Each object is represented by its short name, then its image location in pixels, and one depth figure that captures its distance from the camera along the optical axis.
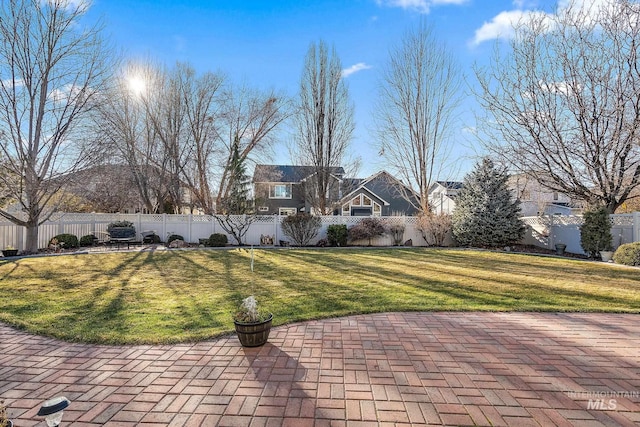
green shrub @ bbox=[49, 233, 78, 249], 12.60
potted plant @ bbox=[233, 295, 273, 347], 3.42
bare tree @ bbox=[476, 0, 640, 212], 10.26
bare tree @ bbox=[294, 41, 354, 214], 17.81
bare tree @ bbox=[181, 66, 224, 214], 18.08
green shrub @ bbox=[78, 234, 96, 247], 13.95
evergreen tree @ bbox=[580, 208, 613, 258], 10.92
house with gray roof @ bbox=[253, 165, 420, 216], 26.06
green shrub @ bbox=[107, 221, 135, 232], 15.04
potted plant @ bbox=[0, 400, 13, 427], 1.59
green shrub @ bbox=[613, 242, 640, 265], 9.34
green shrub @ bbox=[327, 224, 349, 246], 15.38
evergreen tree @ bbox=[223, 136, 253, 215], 14.85
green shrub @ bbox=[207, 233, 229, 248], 14.77
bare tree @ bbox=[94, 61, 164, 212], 16.39
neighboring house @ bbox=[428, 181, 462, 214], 20.80
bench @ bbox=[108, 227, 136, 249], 13.98
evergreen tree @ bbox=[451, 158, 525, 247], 13.80
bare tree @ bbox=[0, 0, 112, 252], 10.88
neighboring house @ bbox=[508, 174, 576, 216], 13.78
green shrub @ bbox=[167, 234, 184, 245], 15.04
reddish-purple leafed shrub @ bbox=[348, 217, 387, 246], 15.36
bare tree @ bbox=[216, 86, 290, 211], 19.19
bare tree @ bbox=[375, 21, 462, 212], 16.28
